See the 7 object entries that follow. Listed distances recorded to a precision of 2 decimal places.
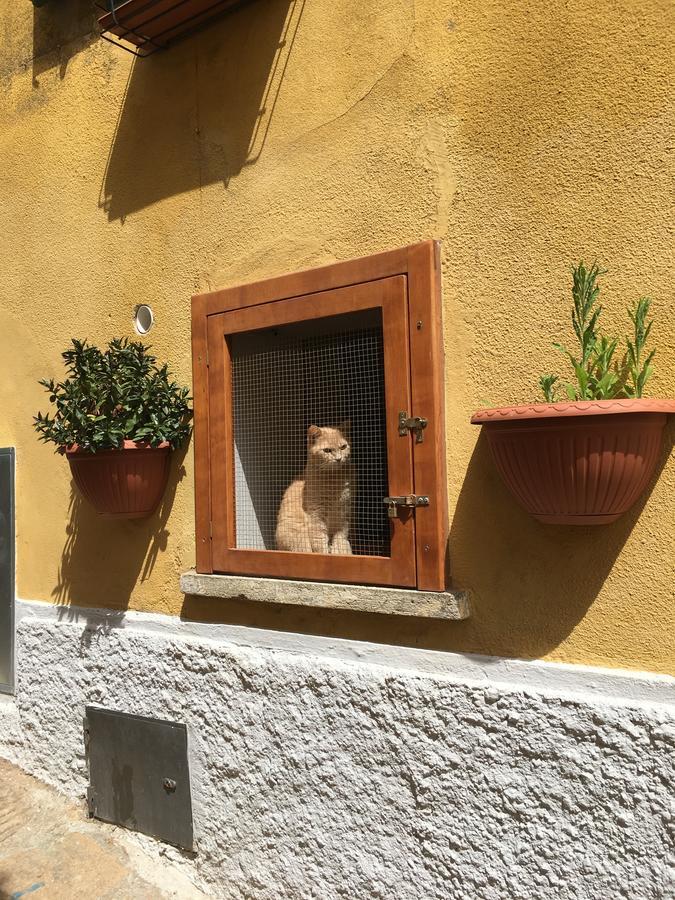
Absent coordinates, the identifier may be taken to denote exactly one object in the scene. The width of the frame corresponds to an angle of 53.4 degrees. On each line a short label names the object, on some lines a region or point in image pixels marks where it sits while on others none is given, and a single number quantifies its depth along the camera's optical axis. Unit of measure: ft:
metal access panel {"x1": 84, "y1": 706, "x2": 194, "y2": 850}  10.02
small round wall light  10.96
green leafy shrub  9.80
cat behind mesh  8.97
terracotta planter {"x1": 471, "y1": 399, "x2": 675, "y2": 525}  6.08
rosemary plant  6.47
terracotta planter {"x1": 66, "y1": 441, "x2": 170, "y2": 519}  9.94
